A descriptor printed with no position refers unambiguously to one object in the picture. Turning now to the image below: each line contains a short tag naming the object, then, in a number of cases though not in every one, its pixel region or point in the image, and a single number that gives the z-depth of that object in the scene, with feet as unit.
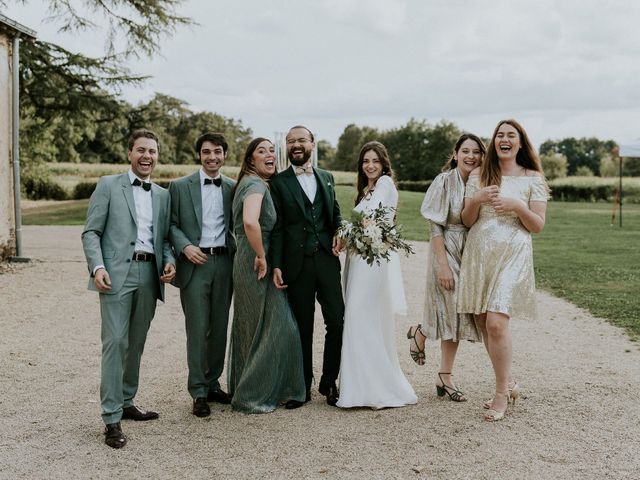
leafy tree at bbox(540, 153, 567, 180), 212.23
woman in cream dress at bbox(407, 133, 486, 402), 18.98
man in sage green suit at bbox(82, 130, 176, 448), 16.34
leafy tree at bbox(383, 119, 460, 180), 213.46
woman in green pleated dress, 18.52
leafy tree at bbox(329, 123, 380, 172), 234.52
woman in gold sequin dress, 17.53
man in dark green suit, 18.84
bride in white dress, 18.88
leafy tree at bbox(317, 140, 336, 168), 250.04
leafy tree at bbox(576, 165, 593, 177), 221.25
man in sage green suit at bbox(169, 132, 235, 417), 18.63
